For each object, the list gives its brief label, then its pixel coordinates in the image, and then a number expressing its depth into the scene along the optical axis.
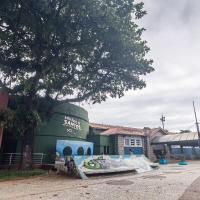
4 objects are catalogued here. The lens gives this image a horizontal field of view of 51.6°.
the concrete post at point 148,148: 35.62
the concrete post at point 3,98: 17.83
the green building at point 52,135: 21.00
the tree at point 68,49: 14.84
